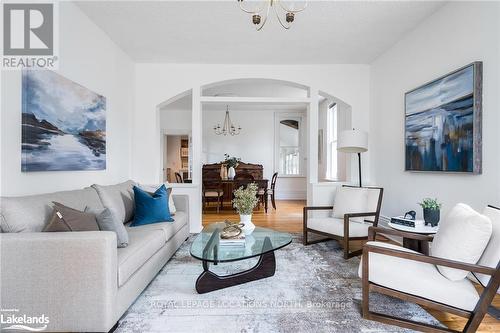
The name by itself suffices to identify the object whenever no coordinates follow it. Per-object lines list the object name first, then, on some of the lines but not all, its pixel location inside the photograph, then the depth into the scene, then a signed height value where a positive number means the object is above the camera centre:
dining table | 6.06 -0.50
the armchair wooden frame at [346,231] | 3.02 -0.87
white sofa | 1.56 -0.68
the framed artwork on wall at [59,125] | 2.22 +0.39
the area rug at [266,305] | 1.82 -1.12
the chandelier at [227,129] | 7.80 +1.10
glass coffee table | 2.15 -0.75
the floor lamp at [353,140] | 3.71 +0.36
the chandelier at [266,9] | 2.80 +1.75
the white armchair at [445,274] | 1.62 -0.75
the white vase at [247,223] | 2.75 -0.63
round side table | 2.32 -0.70
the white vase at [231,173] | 6.37 -0.21
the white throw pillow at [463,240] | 1.67 -0.49
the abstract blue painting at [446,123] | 2.38 +0.45
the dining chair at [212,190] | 5.93 -0.58
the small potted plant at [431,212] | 2.46 -0.45
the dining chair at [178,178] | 6.40 -0.36
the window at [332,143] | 6.53 +0.59
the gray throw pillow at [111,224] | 2.06 -0.48
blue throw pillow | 2.89 -0.51
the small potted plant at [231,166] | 6.38 -0.04
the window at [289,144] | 8.21 +0.66
